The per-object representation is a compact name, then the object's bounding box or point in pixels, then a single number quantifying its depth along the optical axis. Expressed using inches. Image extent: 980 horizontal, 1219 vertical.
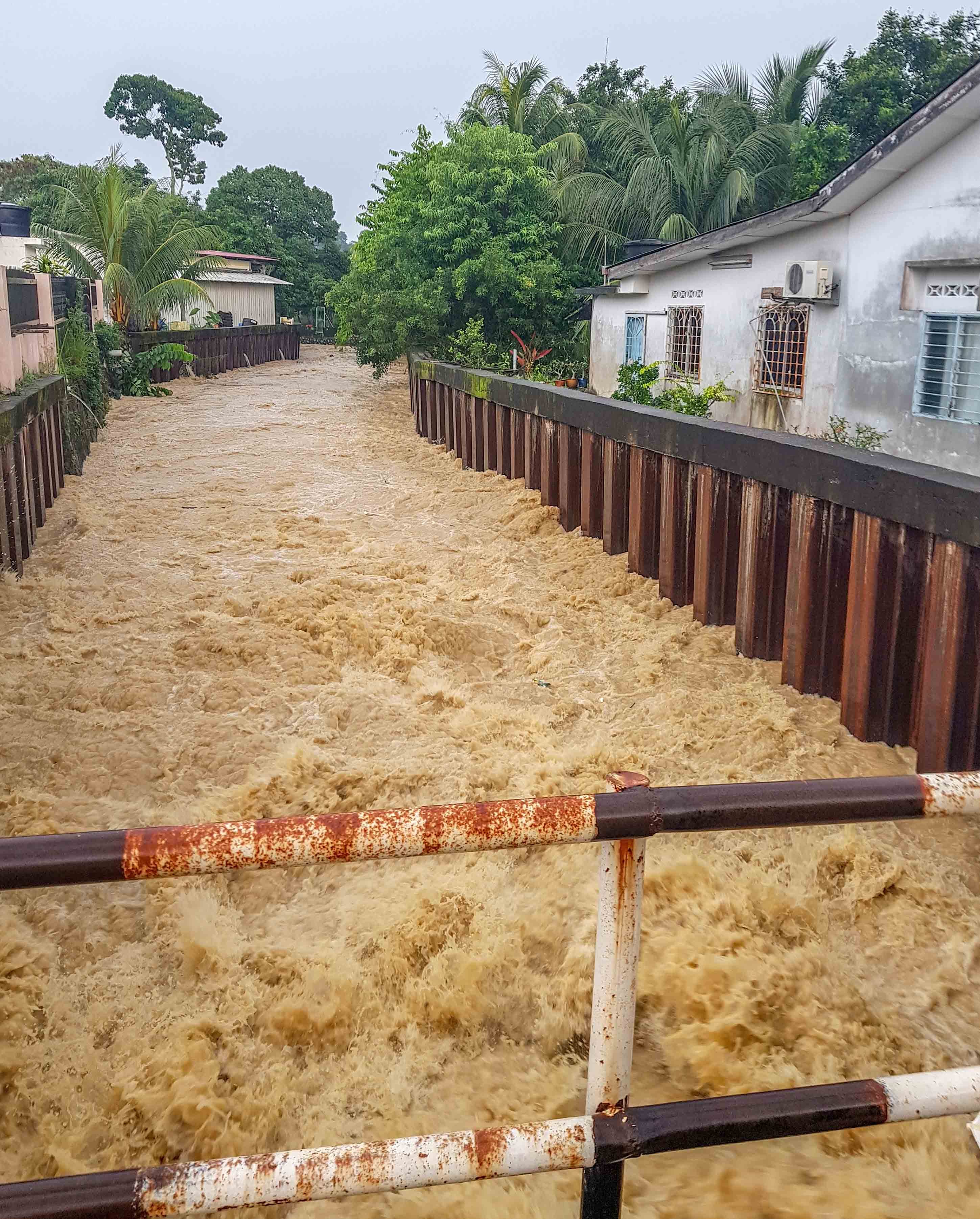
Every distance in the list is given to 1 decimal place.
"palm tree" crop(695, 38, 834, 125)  1391.5
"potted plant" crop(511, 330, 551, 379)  882.1
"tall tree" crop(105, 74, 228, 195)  2859.3
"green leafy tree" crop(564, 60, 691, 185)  1406.3
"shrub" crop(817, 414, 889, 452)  524.4
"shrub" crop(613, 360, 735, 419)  626.5
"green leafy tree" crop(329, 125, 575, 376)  871.7
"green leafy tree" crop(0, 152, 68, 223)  1571.1
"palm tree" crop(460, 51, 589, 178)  1462.8
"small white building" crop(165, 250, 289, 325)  1681.8
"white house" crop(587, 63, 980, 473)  477.1
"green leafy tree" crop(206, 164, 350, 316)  2055.9
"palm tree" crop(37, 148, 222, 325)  1100.5
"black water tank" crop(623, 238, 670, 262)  855.7
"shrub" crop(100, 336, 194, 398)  967.6
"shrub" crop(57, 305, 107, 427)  641.0
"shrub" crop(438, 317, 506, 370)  831.7
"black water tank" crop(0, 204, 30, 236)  663.8
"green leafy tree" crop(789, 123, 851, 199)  1212.5
